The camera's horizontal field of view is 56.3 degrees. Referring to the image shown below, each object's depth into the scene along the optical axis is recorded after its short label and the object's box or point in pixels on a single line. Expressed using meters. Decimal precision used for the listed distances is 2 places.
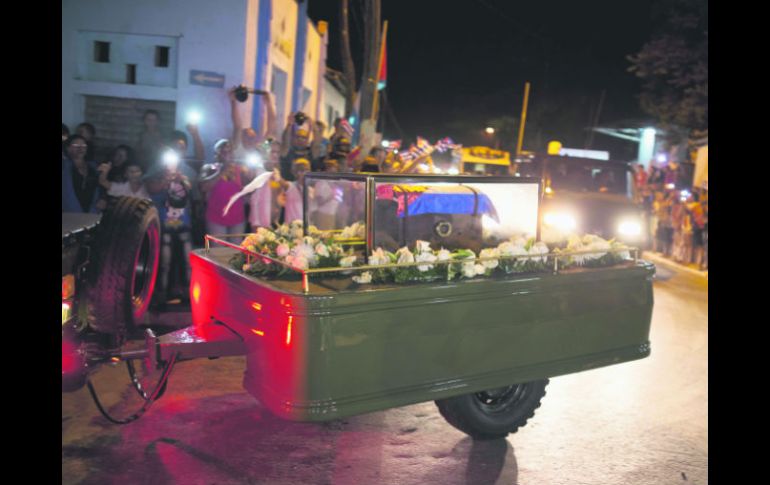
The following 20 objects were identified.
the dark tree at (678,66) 22.30
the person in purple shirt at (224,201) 8.72
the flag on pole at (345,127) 12.45
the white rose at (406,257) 4.24
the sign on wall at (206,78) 11.30
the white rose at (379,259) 4.26
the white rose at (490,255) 4.48
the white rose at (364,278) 4.11
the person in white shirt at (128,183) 8.38
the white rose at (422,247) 4.35
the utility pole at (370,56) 16.17
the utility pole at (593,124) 33.94
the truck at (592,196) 12.20
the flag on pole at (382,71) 23.80
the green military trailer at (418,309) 3.78
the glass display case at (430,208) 4.74
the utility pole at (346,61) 16.53
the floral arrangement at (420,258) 4.19
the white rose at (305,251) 4.32
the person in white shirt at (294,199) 9.26
